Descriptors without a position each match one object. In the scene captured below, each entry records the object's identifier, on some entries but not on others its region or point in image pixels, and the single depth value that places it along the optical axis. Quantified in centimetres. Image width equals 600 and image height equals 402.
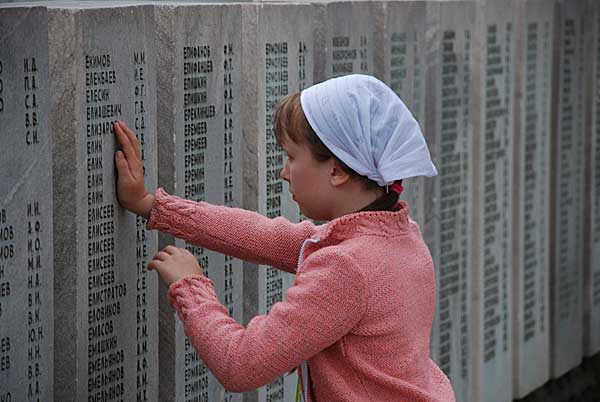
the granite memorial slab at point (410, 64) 746
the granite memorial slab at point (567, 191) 1006
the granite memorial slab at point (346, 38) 675
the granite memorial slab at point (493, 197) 869
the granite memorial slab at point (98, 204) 476
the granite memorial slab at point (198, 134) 545
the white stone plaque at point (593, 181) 1066
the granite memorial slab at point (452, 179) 808
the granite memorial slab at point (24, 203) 450
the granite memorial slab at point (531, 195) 932
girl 427
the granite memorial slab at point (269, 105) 610
